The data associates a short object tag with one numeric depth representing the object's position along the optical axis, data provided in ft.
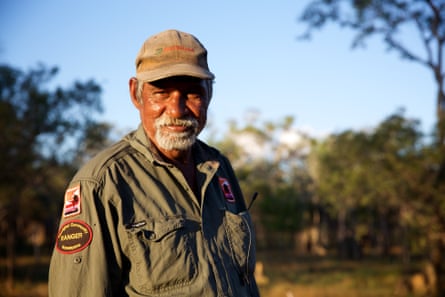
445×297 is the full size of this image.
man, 6.24
